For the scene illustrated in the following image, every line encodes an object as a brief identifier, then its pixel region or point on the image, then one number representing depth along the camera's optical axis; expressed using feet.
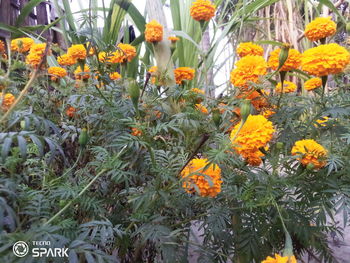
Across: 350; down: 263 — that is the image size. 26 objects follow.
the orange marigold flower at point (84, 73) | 2.60
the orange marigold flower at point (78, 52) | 2.80
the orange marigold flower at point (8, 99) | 2.10
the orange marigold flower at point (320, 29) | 2.69
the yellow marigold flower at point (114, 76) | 2.98
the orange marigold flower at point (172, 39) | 3.27
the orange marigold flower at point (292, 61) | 2.43
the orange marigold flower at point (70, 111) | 2.66
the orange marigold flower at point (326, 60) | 2.23
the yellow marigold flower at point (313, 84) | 2.71
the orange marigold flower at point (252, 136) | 1.84
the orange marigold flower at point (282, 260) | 1.27
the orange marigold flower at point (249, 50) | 2.76
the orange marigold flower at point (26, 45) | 3.06
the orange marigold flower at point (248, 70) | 2.35
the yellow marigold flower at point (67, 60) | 3.02
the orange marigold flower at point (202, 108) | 2.47
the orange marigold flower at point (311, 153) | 1.89
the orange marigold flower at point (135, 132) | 2.09
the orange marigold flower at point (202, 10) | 3.32
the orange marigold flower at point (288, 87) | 2.91
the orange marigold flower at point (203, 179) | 1.74
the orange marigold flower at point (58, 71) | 2.95
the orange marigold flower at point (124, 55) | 2.91
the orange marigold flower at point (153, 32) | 2.96
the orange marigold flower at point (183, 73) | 3.07
